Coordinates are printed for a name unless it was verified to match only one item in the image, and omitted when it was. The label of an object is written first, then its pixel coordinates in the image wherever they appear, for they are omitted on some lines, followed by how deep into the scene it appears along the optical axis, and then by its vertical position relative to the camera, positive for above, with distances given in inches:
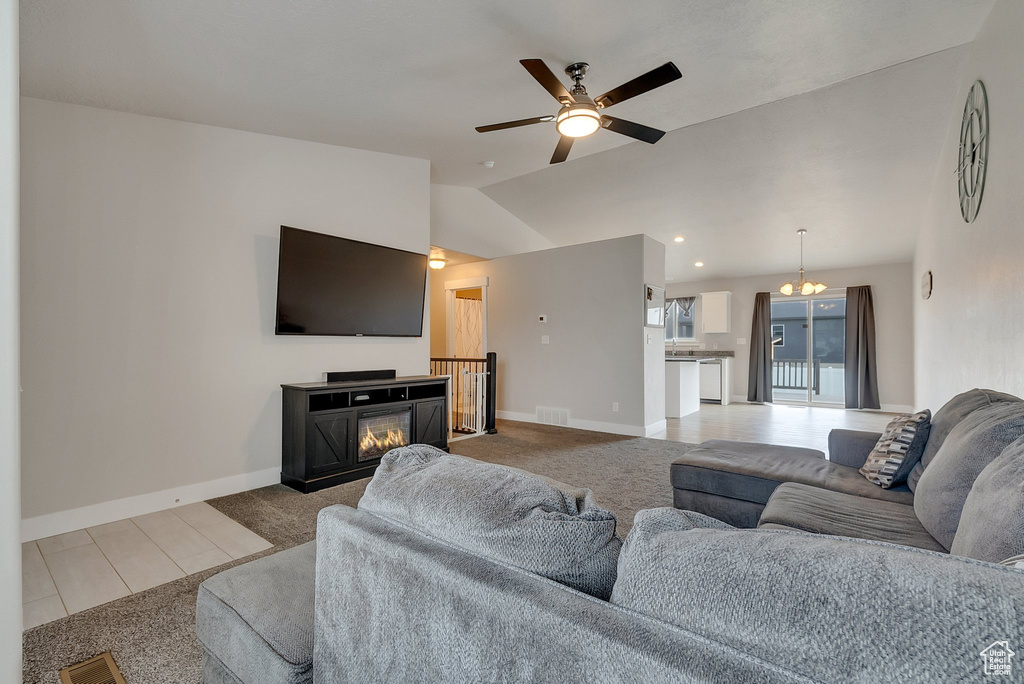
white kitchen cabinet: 351.9 +27.7
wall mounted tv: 139.3 +19.9
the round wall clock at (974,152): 100.7 +47.0
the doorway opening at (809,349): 324.8 -0.8
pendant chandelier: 262.1 +35.2
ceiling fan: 97.5 +58.2
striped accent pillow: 79.8 -18.5
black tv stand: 132.2 -25.1
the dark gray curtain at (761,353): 331.9 -3.7
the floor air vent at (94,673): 58.1 -42.3
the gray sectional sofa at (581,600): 16.6 -12.2
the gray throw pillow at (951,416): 70.5 -11.1
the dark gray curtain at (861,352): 296.8 -2.4
